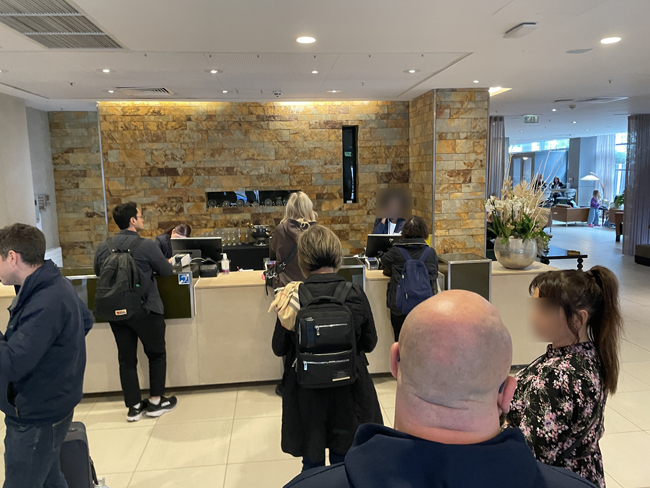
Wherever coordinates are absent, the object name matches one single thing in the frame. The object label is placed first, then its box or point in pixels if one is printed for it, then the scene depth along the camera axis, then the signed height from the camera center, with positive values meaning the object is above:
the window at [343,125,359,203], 8.72 +0.46
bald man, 0.78 -0.41
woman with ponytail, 1.54 -0.61
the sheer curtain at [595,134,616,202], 20.12 +0.83
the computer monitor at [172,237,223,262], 4.74 -0.53
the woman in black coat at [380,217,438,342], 4.03 -0.56
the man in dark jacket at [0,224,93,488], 1.98 -0.68
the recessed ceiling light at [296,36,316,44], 4.29 +1.31
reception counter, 4.16 -1.25
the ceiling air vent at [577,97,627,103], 8.45 +1.44
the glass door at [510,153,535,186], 24.84 +1.06
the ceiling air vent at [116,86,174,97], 6.68 +1.42
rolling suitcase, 2.27 -1.23
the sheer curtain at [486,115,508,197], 12.43 +0.81
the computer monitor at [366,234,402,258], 4.96 -0.56
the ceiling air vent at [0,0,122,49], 3.30 +1.28
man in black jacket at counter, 3.52 -1.02
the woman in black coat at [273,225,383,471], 2.29 -0.97
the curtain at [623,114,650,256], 10.88 +0.00
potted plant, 4.29 -0.34
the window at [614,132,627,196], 19.91 +0.80
